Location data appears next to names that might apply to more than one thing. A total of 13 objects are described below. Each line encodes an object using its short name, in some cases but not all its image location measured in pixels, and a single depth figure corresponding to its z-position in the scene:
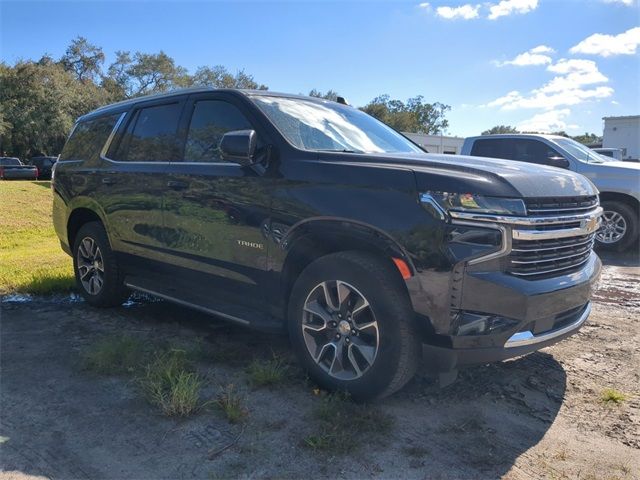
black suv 2.87
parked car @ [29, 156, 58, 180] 31.61
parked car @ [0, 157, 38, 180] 29.54
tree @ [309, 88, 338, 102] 49.01
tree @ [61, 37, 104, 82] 54.56
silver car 8.65
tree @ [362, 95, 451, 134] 55.81
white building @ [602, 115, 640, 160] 43.03
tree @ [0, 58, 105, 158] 39.94
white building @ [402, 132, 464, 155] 31.50
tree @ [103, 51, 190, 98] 49.03
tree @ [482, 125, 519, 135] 72.84
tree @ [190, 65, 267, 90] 44.97
